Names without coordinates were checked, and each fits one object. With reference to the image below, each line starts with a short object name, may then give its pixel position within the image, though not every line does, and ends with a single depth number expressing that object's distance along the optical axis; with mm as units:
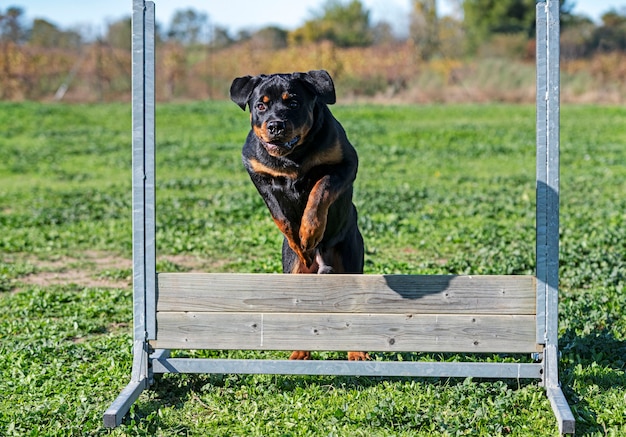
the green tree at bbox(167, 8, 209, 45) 37119
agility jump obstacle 4566
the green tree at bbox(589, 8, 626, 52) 40156
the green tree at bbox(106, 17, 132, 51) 36150
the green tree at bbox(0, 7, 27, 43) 34719
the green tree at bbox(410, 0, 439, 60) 36625
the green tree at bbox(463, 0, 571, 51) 46438
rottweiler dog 4754
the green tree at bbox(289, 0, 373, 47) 47375
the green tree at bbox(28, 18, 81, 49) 38034
